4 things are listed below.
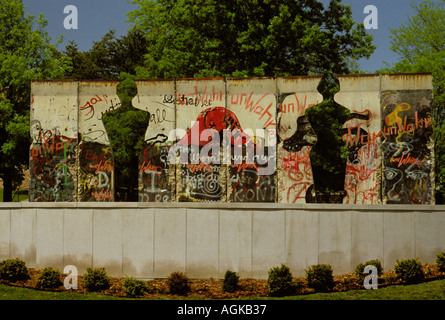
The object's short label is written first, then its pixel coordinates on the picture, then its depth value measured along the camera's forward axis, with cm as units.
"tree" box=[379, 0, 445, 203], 2789
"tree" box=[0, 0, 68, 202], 2611
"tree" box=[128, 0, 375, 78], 2575
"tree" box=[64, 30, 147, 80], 4781
